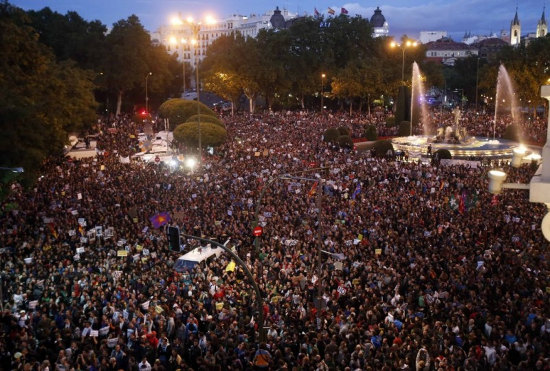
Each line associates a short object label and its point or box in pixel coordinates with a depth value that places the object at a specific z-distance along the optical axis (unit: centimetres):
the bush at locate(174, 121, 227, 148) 3984
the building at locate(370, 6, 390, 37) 15848
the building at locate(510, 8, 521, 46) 19428
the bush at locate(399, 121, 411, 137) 5628
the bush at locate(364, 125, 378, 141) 5288
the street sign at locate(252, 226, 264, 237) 1986
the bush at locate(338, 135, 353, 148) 4356
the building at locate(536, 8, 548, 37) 18630
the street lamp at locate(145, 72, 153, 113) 7211
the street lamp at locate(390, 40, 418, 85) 6435
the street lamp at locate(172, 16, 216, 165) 3123
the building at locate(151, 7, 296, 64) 16750
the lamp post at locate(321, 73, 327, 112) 7455
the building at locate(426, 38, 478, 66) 16662
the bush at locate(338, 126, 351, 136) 4797
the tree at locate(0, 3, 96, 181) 2681
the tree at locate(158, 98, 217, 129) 5232
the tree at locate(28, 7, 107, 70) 6919
